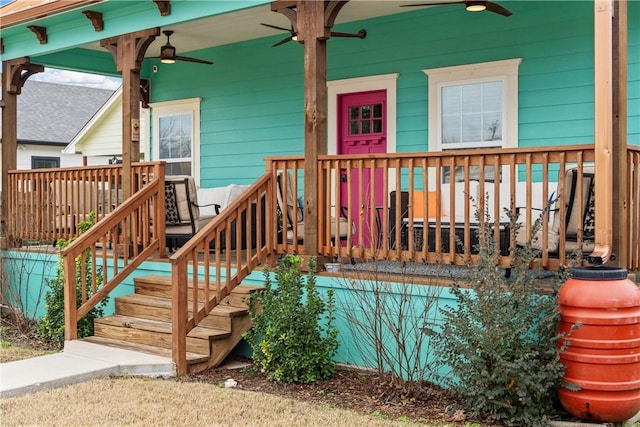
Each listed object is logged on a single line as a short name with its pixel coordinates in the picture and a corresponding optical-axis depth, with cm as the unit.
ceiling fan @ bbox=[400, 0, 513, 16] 674
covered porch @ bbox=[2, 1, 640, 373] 487
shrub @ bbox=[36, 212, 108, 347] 687
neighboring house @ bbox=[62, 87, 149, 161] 2005
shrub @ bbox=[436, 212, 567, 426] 437
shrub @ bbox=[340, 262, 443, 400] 518
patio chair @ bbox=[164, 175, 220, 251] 769
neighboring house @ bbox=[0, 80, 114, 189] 2456
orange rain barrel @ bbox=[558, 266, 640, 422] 426
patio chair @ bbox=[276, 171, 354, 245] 636
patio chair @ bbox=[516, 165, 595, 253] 515
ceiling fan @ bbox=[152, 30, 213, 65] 909
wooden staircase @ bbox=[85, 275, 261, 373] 591
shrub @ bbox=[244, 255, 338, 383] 545
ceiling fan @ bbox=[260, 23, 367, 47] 761
